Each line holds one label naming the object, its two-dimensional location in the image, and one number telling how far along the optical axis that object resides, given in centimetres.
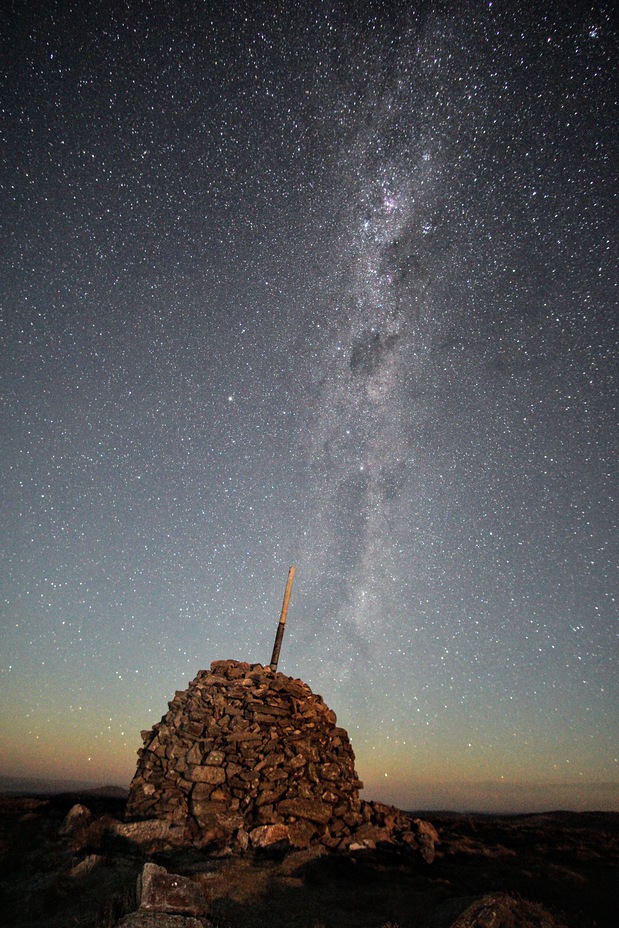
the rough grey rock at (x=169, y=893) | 843
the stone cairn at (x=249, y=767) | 1385
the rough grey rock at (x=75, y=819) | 1352
